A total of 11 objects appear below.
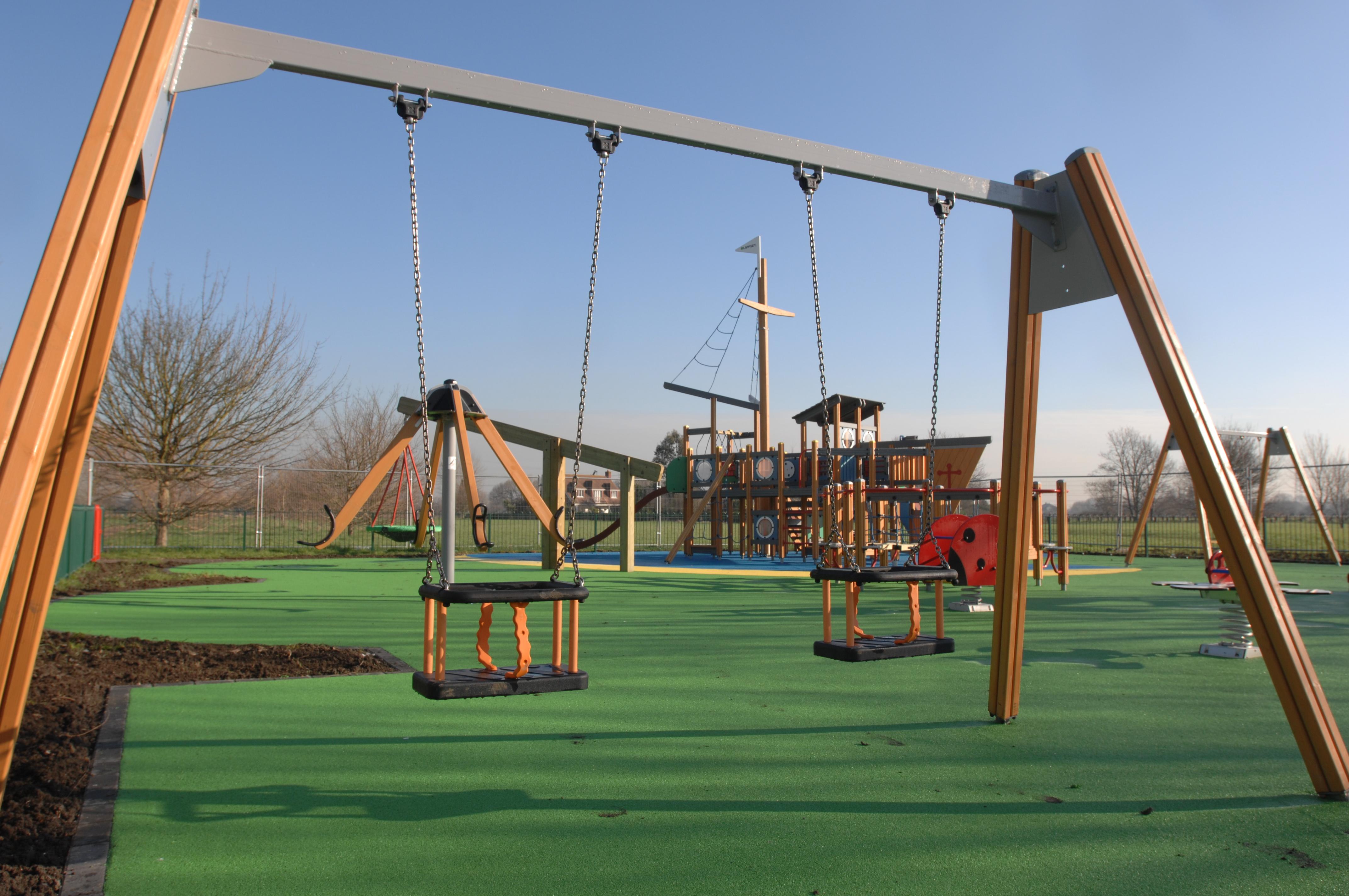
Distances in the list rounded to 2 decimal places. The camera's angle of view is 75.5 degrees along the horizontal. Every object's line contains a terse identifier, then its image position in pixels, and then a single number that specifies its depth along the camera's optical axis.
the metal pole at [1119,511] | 25.73
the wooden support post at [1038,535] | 12.57
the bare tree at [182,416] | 22.92
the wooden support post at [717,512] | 20.39
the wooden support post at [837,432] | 15.30
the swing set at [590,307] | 2.37
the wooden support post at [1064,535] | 13.70
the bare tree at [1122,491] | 25.97
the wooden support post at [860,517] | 11.18
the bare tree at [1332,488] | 23.73
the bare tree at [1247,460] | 24.66
